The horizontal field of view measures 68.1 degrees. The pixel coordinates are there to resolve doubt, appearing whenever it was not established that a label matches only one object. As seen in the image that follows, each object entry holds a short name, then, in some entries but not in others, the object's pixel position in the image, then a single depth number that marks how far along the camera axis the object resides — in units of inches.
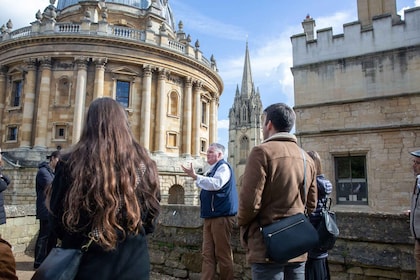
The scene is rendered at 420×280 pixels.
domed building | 1021.2
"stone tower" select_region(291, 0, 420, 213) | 396.5
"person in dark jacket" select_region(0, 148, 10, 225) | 219.2
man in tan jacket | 100.6
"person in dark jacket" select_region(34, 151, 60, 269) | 224.0
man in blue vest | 161.9
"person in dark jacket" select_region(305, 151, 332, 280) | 132.3
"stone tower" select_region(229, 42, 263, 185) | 2827.3
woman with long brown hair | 72.5
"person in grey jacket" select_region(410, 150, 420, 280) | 129.6
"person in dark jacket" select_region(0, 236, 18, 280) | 61.0
